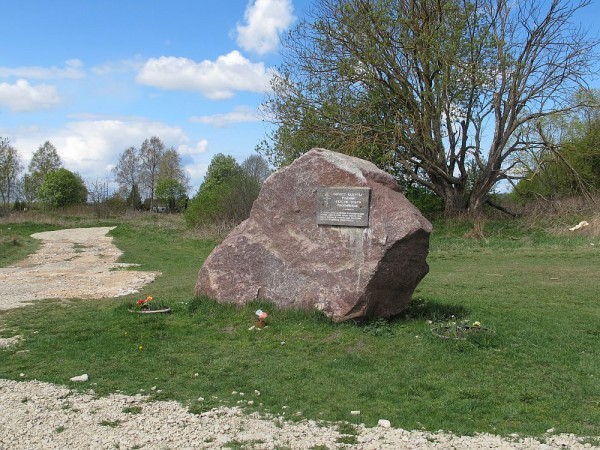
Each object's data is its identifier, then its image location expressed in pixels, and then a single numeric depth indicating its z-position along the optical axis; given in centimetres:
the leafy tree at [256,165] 4011
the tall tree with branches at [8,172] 4544
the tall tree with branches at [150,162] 6550
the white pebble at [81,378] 646
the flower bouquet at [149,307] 959
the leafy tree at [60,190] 5031
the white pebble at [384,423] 524
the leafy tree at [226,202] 2945
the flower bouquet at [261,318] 852
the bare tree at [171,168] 6688
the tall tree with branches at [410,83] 2464
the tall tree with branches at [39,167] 5962
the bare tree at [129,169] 6425
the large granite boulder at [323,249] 831
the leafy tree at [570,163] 2655
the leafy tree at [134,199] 5632
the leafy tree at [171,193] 5797
